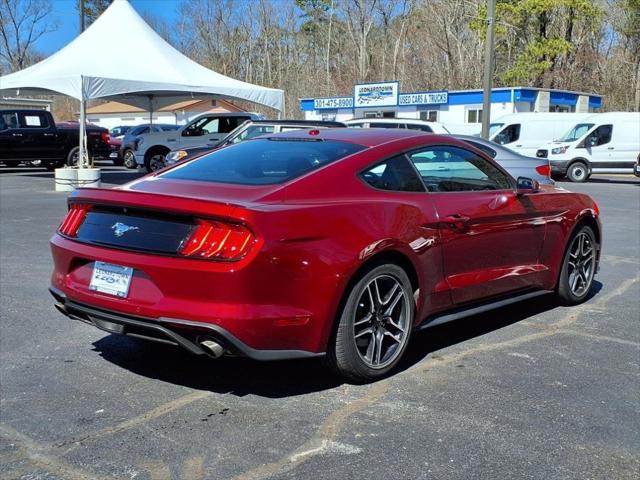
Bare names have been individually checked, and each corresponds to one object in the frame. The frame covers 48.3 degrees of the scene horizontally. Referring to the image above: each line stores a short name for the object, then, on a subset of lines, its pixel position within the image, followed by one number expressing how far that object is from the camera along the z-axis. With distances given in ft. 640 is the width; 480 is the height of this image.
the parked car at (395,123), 65.24
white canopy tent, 56.34
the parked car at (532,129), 92.27
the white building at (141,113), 192.95
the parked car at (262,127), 44.77
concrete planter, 55.26
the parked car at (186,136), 68.49
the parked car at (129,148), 88.72
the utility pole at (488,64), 72.28
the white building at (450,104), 115.03
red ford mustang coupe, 11.93
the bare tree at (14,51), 209.87
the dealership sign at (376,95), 130.62
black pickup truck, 73.56
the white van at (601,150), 78.69
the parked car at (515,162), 40.19
